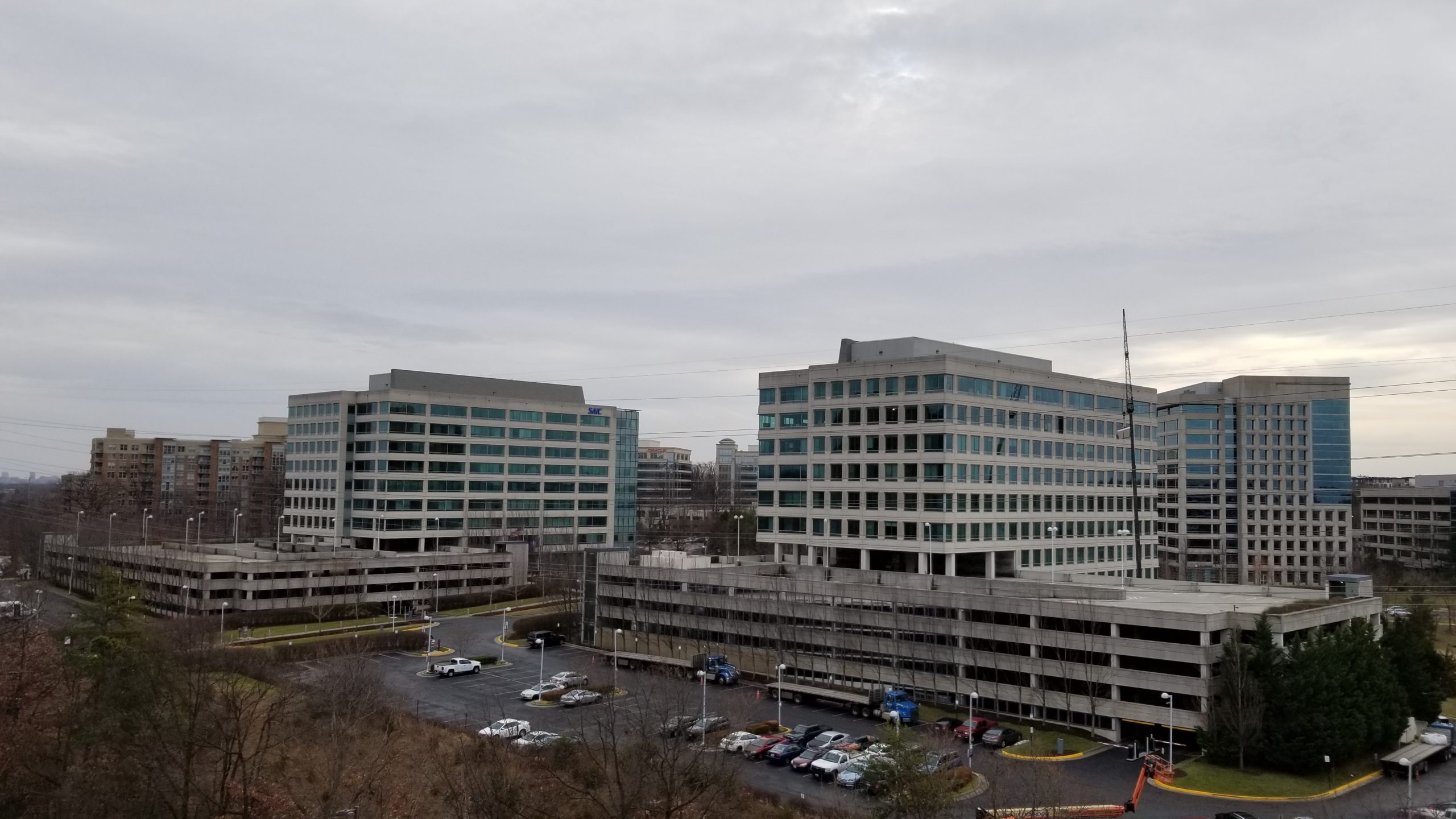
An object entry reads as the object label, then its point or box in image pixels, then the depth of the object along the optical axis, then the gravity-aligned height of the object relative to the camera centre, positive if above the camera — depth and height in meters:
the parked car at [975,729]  54.03 -13.46
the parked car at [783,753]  49.94 -13.62
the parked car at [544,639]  82.56 -13.61
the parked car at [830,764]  47.00 -13.37
